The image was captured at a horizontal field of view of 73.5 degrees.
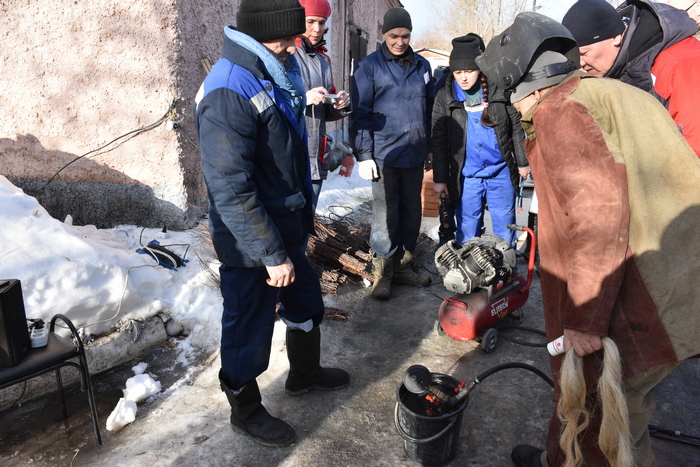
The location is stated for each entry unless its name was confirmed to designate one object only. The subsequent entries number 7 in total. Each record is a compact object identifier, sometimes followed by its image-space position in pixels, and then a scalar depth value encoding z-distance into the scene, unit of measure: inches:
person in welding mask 63.2
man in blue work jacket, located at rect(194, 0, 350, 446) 84.4
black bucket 91.9
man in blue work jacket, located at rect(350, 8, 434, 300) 168.6
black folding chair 87.3
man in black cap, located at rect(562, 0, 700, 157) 98.0
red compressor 135.3
